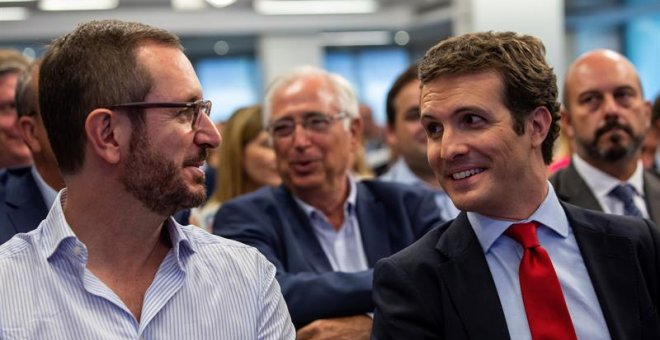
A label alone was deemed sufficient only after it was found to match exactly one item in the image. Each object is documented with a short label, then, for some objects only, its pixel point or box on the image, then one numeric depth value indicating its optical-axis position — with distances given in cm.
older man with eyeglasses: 211
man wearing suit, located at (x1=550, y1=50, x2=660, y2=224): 279
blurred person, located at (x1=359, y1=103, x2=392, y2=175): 660
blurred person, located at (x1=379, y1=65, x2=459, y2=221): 356
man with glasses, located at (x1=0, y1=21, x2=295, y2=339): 159
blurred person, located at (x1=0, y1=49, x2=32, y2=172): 312
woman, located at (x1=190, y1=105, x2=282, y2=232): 390
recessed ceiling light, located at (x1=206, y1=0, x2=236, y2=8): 1088
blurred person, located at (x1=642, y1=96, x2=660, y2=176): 484
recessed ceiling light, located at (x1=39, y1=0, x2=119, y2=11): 1049
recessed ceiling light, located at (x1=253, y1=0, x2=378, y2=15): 1156
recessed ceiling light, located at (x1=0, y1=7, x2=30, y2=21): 1063
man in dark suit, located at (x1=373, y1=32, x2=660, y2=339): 165
